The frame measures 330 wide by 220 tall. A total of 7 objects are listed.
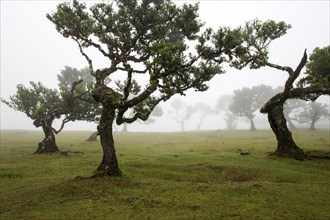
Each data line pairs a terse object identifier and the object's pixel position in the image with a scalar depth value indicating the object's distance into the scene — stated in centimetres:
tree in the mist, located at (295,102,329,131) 9262
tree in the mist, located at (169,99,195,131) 17038
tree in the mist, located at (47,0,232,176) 2033
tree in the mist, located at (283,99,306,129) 10669
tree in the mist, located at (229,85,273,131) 10594
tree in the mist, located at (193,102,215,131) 19000
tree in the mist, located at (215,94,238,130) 17725
